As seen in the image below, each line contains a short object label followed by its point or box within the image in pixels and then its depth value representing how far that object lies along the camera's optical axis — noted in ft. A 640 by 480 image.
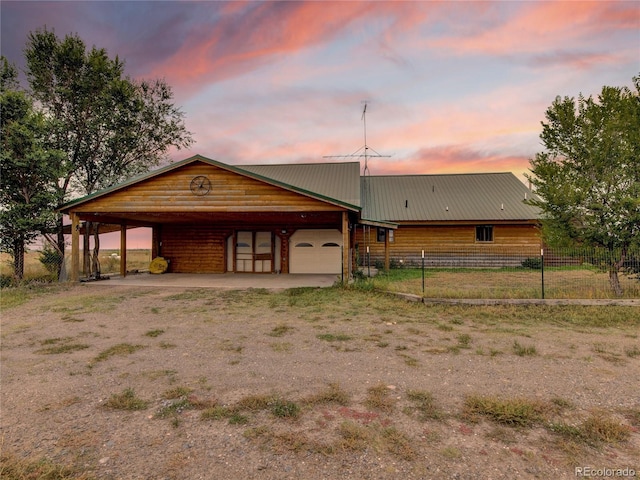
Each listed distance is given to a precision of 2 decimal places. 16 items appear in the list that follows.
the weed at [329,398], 12.76
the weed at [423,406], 11.68
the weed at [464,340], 19.83
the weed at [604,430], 10.23
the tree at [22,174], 44.96
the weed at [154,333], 22.51
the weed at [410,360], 16.78
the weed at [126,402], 12.51
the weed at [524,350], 18.07
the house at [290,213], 44.98
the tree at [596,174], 33.55
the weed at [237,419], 11.41
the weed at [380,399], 12.31
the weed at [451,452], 9.46
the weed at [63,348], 18.90
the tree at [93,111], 55.62
